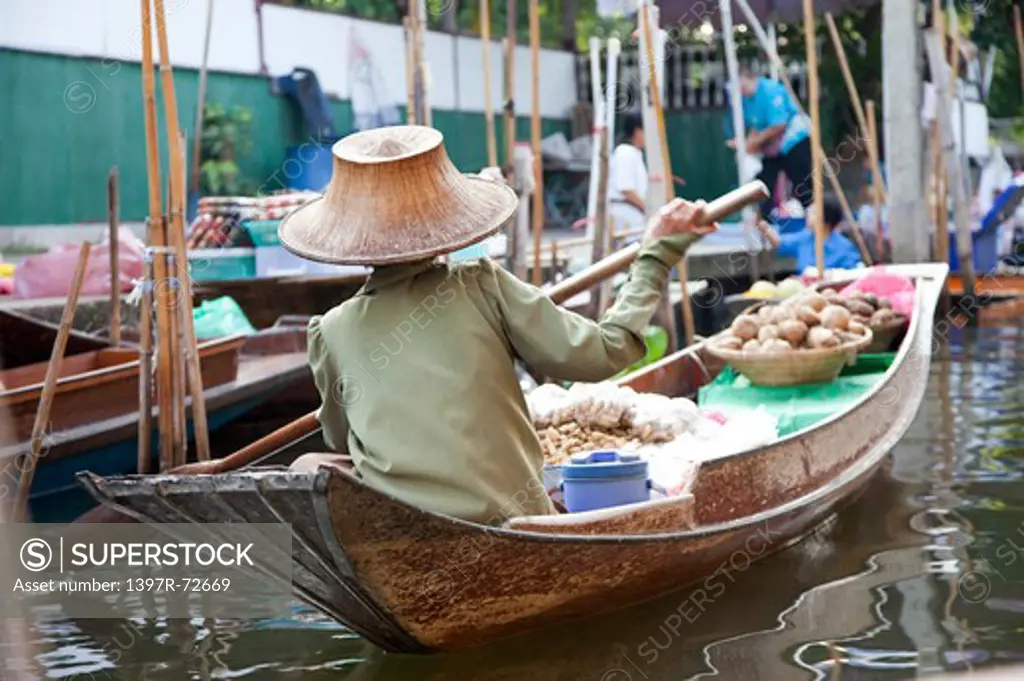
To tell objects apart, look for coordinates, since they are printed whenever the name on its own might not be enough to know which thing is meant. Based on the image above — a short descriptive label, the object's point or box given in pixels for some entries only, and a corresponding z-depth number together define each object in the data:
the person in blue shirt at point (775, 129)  11.47
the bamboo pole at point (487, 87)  7.33
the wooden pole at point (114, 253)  5.78
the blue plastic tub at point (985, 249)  12.94
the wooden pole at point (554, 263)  8.86
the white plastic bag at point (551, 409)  5.14
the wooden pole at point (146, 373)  4.76
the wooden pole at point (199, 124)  9.61
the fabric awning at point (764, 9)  11.05
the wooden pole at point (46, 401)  4.87
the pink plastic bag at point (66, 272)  7.97
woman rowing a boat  3.41
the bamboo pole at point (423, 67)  6.84
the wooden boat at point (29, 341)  6.34
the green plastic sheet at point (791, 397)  5.52
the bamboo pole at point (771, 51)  10.14
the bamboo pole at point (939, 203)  11.38
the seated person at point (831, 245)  10.64
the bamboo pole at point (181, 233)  4.56
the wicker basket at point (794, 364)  5.76
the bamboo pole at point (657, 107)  7.35
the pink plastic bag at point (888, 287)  7.05
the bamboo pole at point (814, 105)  7.50
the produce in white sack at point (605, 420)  5.02
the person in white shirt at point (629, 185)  10.88
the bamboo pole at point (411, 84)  7.00
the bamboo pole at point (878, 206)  11.58
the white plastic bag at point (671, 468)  4.27
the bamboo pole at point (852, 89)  10.89
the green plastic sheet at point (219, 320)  7.44
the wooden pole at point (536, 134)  6.95
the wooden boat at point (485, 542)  3.21
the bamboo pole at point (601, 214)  7.41
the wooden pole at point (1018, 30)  13.55
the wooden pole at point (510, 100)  7.15
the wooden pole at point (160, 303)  4.64
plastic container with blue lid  4.09
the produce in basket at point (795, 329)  5.84
